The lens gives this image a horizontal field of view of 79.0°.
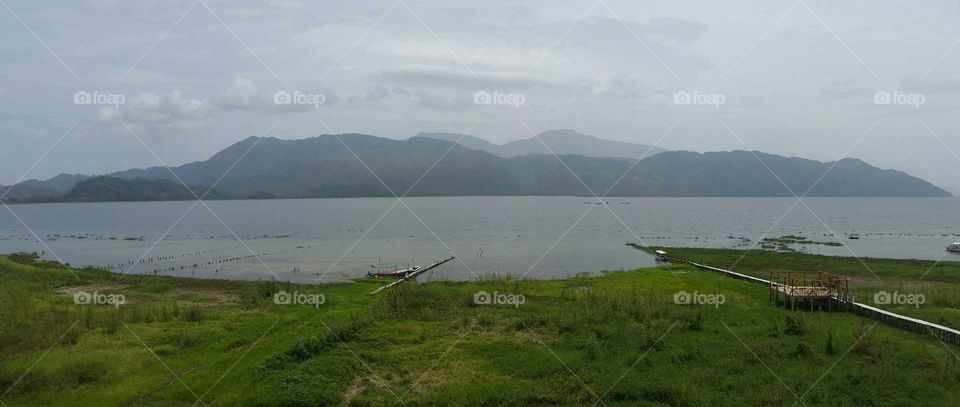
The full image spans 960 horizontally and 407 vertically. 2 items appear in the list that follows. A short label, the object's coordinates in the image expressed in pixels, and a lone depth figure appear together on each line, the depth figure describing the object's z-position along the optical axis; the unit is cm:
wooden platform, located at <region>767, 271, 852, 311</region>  2245
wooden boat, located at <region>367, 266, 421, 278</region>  3903
